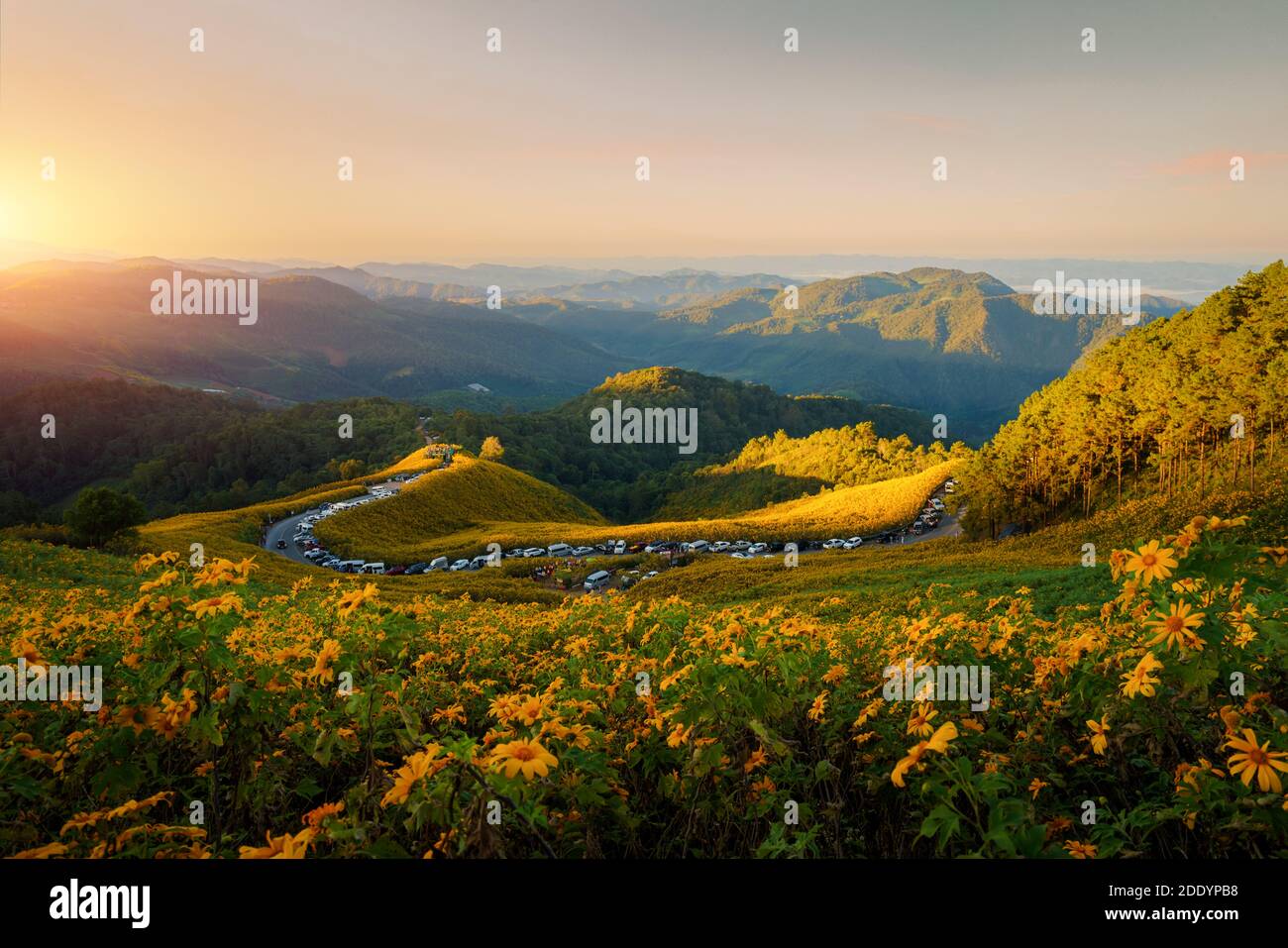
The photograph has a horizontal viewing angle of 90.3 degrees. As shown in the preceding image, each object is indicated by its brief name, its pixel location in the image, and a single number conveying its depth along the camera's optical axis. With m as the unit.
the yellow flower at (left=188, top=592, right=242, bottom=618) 3.81
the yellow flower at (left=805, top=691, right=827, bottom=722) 4.24
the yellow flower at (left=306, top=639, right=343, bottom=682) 3.88
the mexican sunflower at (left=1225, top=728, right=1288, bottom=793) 2.75
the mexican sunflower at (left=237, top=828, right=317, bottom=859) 2.54
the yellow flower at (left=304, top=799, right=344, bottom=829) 2.79
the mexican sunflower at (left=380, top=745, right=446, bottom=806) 2.59
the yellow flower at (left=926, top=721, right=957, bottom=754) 2.65
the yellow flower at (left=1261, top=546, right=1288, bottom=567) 3.74
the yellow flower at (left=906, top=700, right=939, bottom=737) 3.17
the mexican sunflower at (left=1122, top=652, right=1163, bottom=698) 3.29
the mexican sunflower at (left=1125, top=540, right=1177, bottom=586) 3.56
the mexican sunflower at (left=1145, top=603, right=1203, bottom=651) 3.25
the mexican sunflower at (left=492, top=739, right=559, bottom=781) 2.70
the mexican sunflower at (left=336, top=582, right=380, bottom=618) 4.43
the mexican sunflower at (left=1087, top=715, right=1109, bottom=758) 3.49
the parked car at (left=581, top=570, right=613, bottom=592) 49.29
